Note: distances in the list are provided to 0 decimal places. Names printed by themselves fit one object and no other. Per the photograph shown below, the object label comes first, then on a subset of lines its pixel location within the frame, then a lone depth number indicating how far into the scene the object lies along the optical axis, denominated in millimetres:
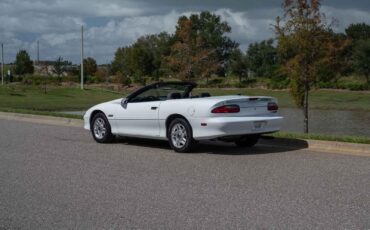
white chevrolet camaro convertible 11055
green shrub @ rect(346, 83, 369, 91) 47719
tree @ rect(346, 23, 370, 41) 76438
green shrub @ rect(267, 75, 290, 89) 52603
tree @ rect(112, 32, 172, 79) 80438
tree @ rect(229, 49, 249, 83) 70438
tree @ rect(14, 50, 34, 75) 91000
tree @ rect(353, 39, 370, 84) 53891
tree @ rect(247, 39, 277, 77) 70956
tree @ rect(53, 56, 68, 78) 94125
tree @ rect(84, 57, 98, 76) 93312
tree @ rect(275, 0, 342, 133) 17453
